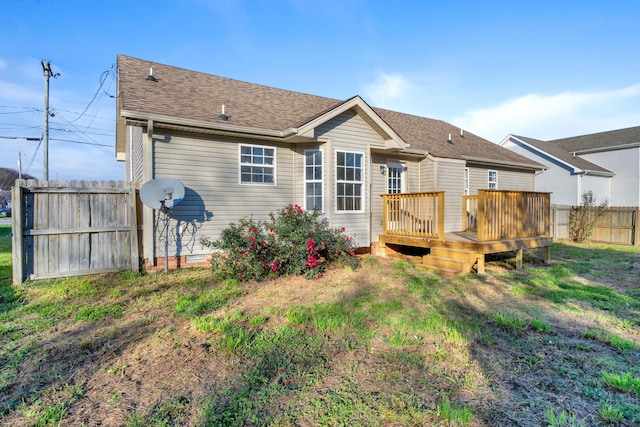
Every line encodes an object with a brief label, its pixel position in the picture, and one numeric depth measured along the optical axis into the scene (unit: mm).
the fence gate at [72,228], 6121
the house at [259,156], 7336
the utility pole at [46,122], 15867
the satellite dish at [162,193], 6629
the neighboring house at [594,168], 19688
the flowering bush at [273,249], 6539
